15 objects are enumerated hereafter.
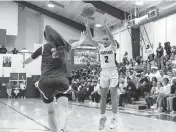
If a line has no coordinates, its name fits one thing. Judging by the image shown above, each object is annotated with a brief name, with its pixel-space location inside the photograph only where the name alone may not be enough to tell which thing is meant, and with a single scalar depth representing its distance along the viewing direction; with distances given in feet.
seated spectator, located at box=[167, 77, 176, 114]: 27.04
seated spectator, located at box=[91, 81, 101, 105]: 44.16
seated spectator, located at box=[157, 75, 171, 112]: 28.55
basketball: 17.29
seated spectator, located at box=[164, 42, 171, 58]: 48.14
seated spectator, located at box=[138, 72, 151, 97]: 35.84
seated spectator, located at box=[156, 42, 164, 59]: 50.57
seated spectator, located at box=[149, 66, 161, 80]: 40.02
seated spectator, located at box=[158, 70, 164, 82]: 36.41
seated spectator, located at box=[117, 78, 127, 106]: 35.83
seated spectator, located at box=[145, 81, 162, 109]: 31.56
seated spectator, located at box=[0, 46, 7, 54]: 71.97
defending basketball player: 10.76
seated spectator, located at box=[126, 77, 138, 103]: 35.42
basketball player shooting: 16.12
